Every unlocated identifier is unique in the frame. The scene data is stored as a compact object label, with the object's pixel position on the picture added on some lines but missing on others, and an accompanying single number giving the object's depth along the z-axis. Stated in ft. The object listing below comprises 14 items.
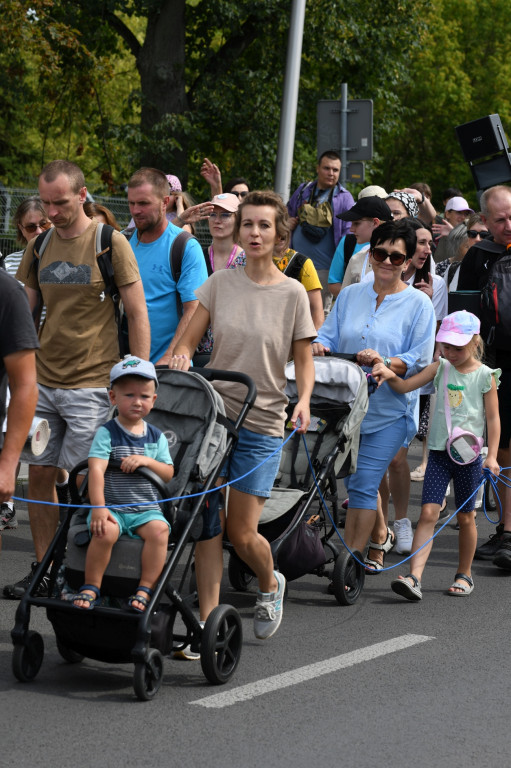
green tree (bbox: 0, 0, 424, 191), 155.74
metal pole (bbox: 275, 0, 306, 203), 103.65
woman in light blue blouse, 45.83
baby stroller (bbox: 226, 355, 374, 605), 42.11
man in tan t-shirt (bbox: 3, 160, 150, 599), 40.37
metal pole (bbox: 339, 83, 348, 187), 97.86
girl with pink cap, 46.19
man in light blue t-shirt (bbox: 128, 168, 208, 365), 45.47
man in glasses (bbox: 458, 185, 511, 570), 52.75
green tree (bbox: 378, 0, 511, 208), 292.36
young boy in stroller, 32.17
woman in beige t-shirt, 36.40
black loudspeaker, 72.79
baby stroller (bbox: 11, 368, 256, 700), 31.94
